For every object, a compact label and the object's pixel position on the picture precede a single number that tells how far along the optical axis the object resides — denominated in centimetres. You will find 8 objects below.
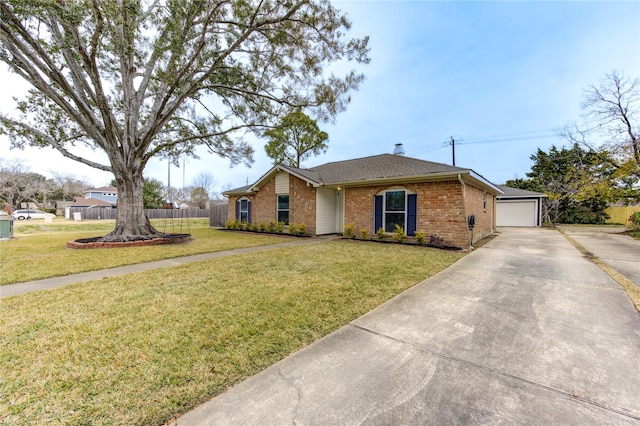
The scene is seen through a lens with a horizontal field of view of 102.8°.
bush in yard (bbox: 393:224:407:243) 965
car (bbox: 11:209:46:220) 2986
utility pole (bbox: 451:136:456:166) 2385
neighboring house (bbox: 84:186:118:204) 5316
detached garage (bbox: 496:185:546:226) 1841
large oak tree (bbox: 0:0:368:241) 679
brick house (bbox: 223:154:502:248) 890
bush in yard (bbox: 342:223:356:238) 1108
